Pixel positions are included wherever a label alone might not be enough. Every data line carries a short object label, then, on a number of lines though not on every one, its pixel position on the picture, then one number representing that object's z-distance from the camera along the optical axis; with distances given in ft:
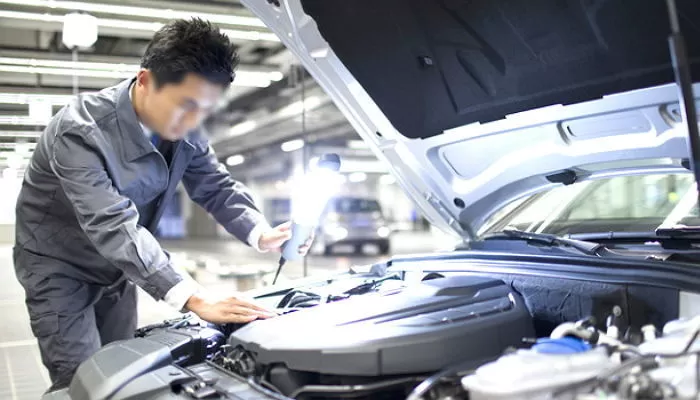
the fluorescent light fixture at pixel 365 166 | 39.85
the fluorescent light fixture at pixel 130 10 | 12.17
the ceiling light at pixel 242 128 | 20.93
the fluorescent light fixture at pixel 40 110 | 10.71
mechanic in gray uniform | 5.08
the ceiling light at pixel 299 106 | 18.52
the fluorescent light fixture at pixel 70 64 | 11.88
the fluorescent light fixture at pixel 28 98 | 11.22
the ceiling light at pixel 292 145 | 23.74
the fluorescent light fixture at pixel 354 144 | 33.68
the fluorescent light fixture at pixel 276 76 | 17.49
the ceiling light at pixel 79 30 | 12.58
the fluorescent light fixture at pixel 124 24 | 11.78
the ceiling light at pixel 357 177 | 44.16
